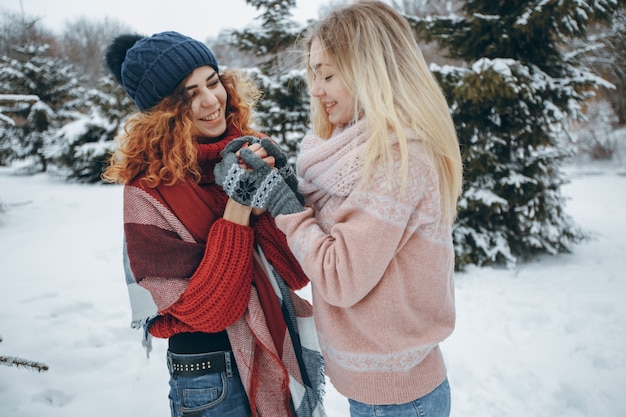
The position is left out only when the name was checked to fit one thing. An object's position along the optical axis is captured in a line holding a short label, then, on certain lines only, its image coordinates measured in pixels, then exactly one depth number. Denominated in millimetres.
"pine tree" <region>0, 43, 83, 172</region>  11734
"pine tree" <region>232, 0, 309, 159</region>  5824
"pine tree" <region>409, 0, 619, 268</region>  4203
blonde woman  1051
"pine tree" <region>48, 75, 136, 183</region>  10470
